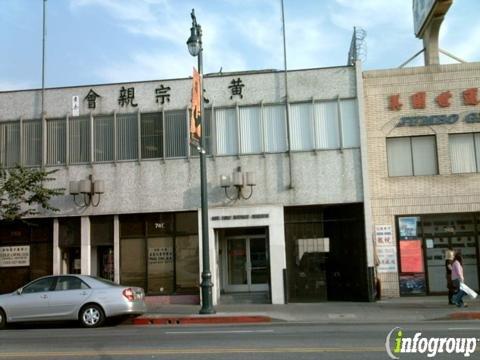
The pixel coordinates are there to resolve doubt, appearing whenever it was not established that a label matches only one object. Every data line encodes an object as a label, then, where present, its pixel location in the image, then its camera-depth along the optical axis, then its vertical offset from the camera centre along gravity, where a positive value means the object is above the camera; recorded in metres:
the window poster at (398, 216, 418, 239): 21.19 +0.83
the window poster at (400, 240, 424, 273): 21.02 -0.19
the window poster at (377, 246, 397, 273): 20.95 -0.34
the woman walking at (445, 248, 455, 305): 18.61 -0.67
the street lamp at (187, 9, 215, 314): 17.62 +1.57
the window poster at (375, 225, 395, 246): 21.11 +0.58
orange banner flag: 17.75 +4.32
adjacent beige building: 21.03 +2.74
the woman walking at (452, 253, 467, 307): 17.95 -0.90
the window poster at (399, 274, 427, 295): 20.97 -1.14
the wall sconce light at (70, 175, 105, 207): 21.67 +2.60
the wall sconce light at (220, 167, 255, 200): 20.95 +2.57
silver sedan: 15.96 -1.01
